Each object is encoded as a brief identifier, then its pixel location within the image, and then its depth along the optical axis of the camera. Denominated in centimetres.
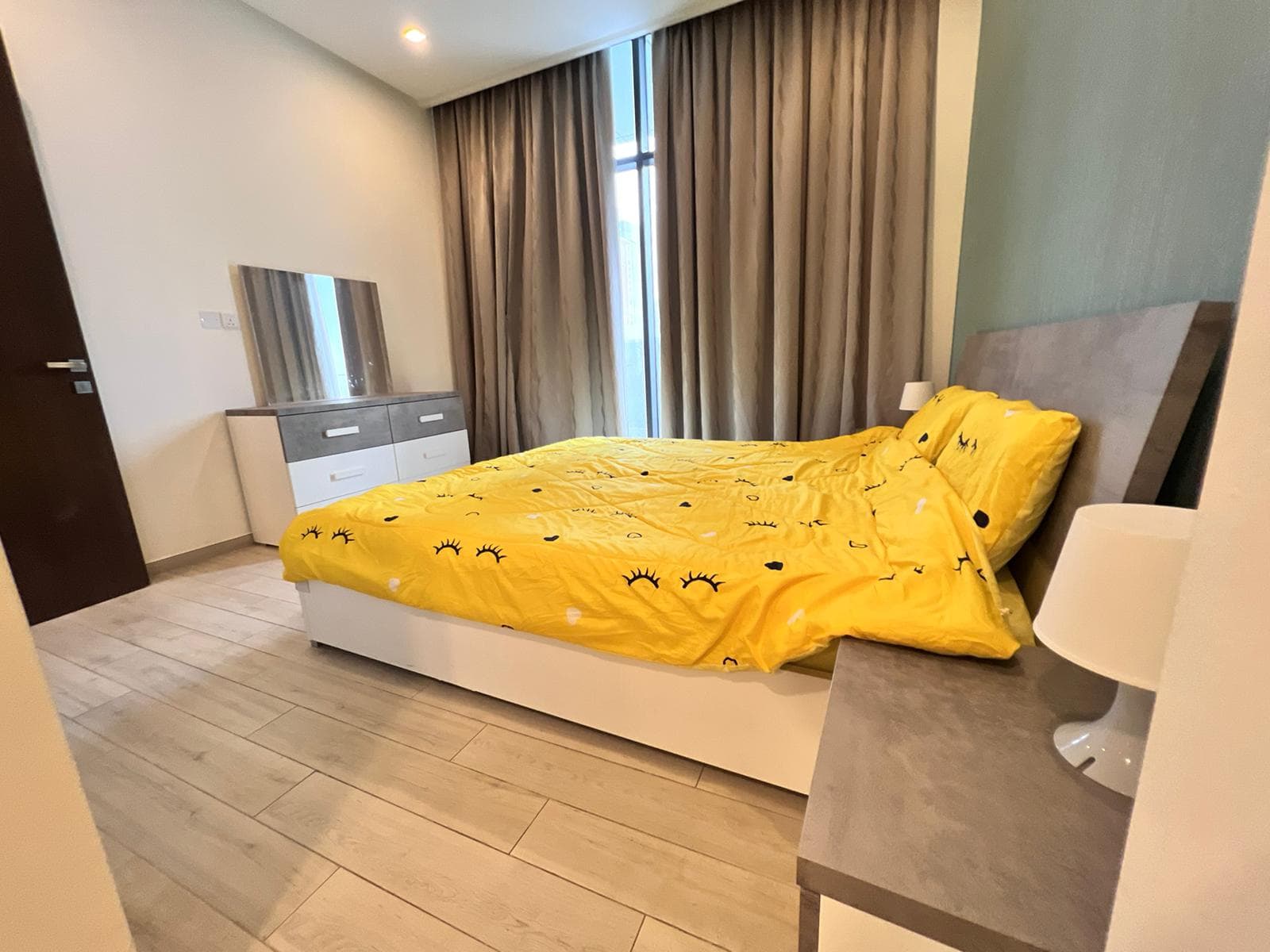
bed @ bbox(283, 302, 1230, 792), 91
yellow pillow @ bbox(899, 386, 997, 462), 158
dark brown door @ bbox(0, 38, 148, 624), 201
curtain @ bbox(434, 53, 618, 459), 335
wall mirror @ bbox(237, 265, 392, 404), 293
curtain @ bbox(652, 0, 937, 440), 262
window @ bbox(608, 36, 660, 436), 325
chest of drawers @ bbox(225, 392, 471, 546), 269
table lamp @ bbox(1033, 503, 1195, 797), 54
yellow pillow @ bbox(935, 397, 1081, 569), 104
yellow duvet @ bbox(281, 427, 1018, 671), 101
